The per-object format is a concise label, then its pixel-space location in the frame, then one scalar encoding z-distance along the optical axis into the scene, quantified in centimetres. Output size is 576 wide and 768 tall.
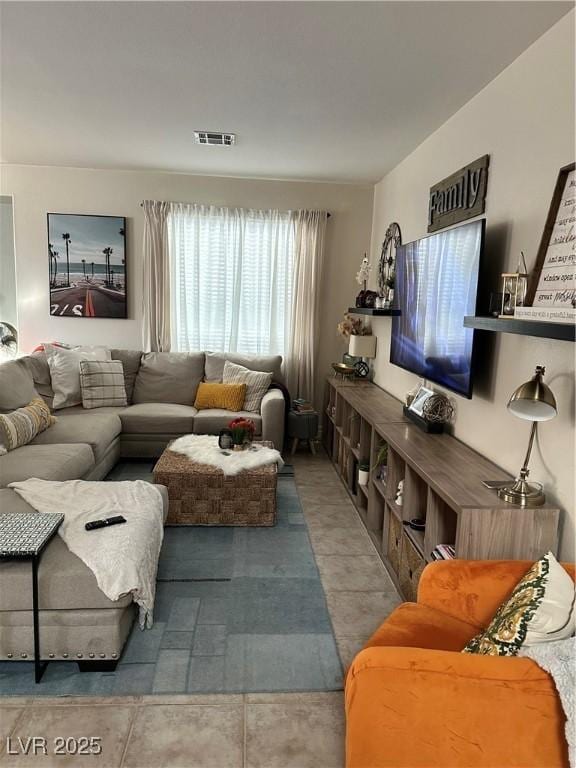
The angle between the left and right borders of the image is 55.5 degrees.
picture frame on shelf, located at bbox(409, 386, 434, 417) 317
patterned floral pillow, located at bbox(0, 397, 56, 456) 330
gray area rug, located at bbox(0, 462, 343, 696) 201
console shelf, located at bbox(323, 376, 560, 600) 198
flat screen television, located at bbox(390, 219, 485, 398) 263
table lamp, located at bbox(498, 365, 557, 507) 186
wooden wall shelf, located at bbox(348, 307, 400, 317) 394
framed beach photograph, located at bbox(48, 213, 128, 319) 500
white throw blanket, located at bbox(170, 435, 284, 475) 338
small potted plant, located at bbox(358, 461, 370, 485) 357
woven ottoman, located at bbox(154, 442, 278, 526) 330
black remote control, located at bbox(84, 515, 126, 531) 225
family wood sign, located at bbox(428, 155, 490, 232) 276
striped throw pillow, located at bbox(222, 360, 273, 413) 470
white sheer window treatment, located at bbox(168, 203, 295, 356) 509
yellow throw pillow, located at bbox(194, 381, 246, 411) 465
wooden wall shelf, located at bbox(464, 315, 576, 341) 170
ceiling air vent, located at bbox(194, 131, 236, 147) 370
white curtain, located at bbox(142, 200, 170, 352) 501
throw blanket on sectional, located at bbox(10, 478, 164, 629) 205
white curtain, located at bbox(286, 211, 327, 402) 514
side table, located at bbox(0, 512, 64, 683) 193
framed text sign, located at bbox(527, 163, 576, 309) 194
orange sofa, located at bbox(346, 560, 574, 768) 119
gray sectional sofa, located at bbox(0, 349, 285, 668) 200
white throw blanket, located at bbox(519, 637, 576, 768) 115
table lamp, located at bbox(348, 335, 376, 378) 479
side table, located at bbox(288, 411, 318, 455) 475
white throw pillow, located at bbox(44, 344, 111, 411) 445
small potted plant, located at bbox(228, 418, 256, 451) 361
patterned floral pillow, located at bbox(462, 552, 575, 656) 138
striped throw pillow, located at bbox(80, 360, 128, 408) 450
